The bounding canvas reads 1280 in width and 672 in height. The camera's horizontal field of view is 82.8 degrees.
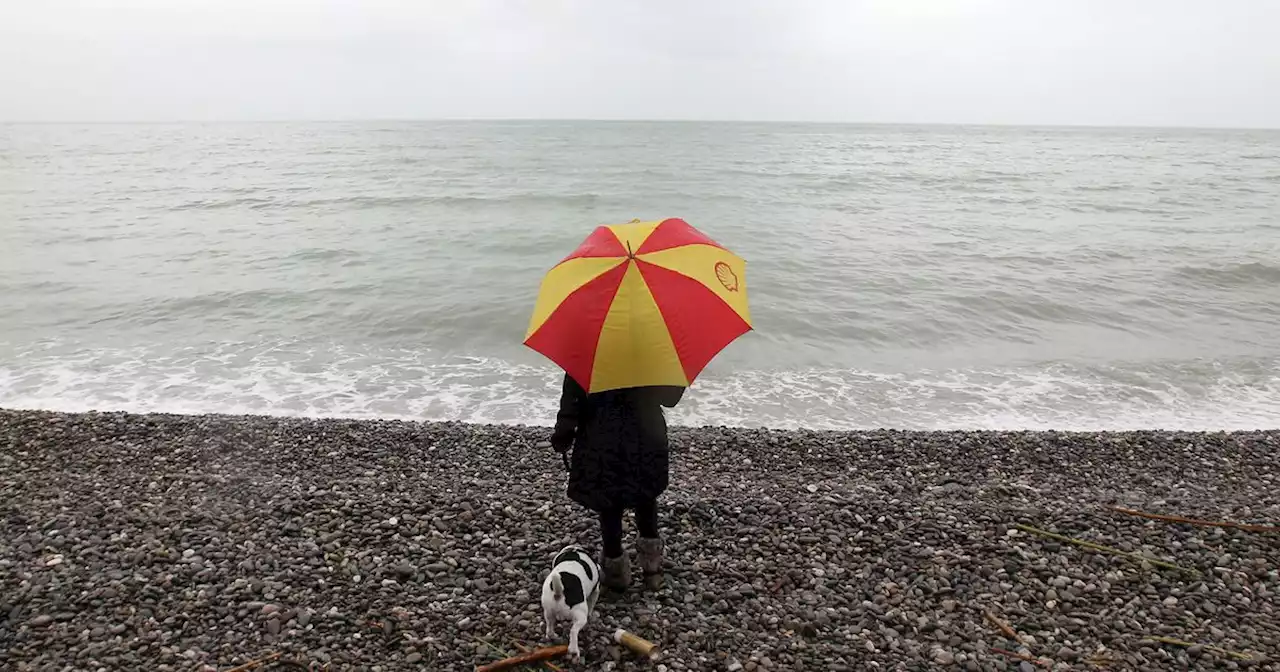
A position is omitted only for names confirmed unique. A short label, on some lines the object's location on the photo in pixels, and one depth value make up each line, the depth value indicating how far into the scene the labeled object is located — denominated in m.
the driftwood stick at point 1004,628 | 3.58
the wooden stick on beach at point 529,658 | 3.39
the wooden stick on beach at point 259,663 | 3.40
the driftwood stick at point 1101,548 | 4.14
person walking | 3.49
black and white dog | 3.38
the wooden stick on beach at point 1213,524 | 4.51
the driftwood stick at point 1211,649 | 3.38
